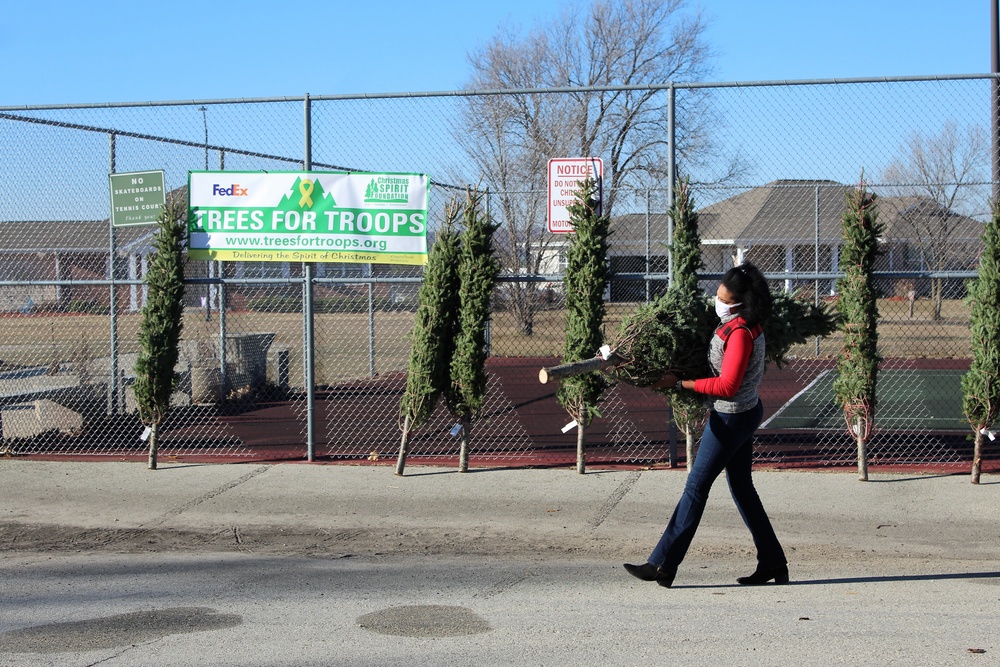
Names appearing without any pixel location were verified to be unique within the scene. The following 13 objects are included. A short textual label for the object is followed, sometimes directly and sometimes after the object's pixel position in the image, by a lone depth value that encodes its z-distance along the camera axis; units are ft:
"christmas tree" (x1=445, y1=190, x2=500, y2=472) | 29.09
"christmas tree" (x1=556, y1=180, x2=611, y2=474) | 28.58
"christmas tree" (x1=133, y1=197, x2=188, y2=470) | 30.83
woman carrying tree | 17.98
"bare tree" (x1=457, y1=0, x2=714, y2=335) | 45.55
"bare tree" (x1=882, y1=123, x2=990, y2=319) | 41.22
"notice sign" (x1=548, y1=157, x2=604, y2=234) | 28.89
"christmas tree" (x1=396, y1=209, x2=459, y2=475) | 29.22
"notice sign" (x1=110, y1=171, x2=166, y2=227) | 33.12
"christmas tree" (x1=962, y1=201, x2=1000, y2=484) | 26.50
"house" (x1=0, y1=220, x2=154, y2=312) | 37.45
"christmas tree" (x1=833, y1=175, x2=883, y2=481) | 27.20
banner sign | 30.30
